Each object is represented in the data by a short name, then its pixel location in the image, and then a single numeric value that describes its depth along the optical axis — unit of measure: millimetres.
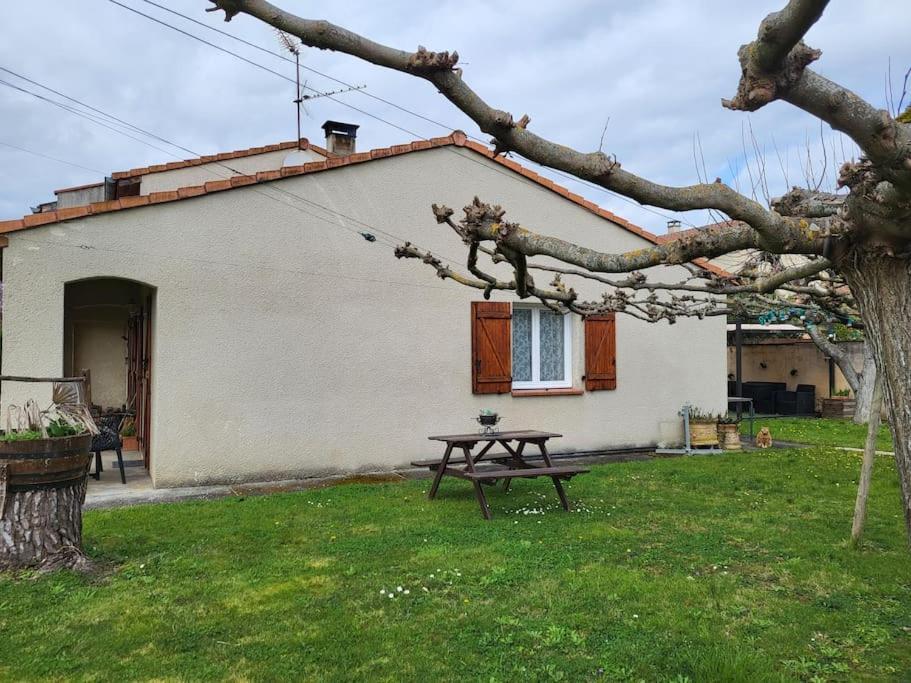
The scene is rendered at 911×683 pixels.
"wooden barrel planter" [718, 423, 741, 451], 11383
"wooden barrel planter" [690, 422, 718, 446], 11227
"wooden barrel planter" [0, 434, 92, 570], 4520
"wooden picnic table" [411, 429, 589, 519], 6395
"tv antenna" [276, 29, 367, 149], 10342
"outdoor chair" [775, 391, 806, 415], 18953
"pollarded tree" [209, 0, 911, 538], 2055
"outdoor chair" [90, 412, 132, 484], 7847
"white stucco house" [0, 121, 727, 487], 7801
